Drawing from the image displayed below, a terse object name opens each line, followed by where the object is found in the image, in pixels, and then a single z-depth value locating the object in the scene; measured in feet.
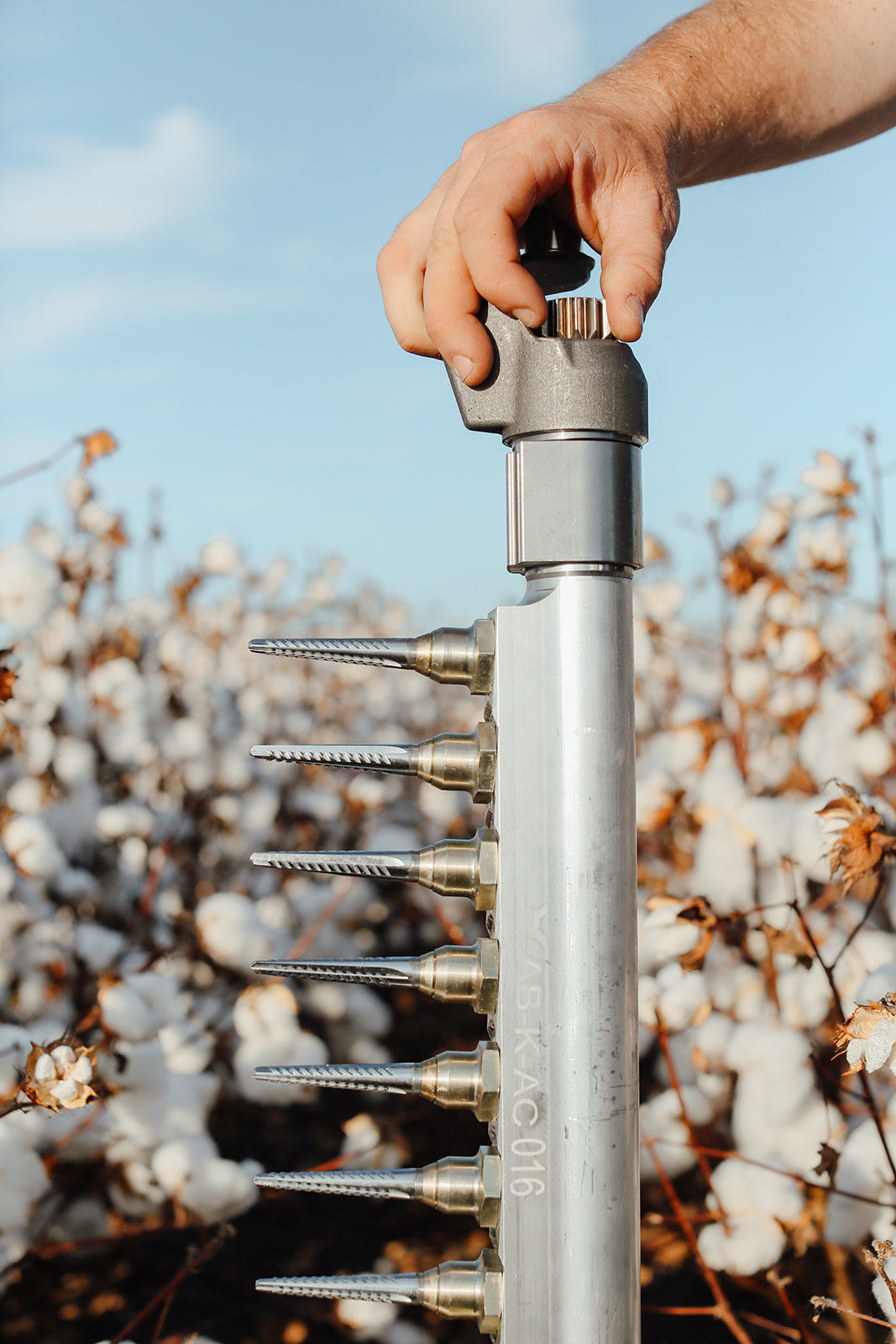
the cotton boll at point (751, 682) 5.31
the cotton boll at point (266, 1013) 4.44
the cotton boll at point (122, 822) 5.47
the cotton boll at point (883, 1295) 2.07
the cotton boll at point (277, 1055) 4.45
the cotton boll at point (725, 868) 4.66
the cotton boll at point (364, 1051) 5.66
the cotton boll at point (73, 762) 5.59
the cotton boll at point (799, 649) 5.03
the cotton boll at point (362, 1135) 4.92
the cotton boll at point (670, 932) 3.19
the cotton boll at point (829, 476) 4.79
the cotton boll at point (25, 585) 4.15
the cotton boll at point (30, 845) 4.72
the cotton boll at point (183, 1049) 4.47
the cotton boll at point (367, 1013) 5.76
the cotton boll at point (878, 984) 2.63
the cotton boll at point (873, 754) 4.68
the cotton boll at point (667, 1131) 4.51
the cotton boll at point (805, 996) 4.22
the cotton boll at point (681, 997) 3.88
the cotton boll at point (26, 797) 5.51
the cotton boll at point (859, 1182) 3.41
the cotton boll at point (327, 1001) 5.55
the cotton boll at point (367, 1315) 4.00
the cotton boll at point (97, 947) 4.96
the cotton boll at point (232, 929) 4.60
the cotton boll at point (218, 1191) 4.13
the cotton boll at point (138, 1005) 3.64
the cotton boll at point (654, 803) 4.39
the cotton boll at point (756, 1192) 3.65
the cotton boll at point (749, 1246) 3.66
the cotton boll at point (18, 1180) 3.53
